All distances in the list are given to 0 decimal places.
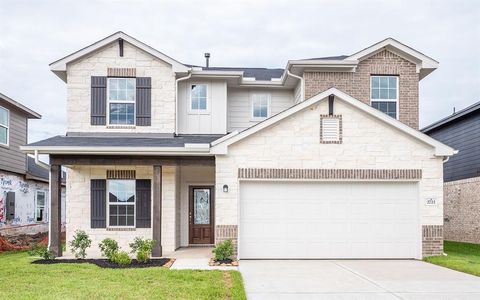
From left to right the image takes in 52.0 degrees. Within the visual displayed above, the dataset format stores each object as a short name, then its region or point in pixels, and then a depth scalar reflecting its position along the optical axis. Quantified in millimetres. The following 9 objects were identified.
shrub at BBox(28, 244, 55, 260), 13195
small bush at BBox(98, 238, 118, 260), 12680
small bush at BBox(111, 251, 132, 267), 12133
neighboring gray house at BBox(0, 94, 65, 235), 18812
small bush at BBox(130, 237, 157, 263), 12406
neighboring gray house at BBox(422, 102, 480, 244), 19078
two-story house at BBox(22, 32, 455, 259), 13602
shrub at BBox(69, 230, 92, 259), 13320
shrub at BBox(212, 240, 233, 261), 12625
